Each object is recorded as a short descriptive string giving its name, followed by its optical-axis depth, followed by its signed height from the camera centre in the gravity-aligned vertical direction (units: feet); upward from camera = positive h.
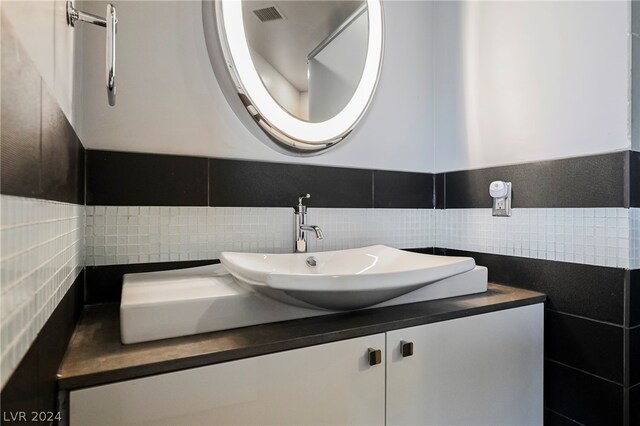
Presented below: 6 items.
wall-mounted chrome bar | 2.56 +1.34
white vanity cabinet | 2.13 -1.25
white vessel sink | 2.50 -0.54
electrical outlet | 4.26 +0.17
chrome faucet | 4.13 -0.21
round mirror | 3.85 +1.73
